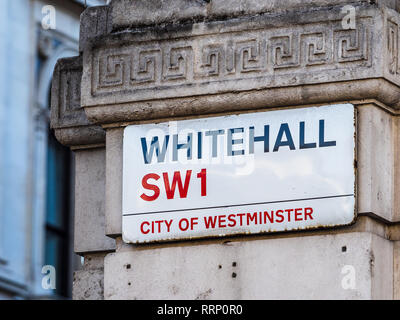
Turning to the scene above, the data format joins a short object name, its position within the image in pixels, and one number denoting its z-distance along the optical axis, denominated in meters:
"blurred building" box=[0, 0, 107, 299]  31.60
